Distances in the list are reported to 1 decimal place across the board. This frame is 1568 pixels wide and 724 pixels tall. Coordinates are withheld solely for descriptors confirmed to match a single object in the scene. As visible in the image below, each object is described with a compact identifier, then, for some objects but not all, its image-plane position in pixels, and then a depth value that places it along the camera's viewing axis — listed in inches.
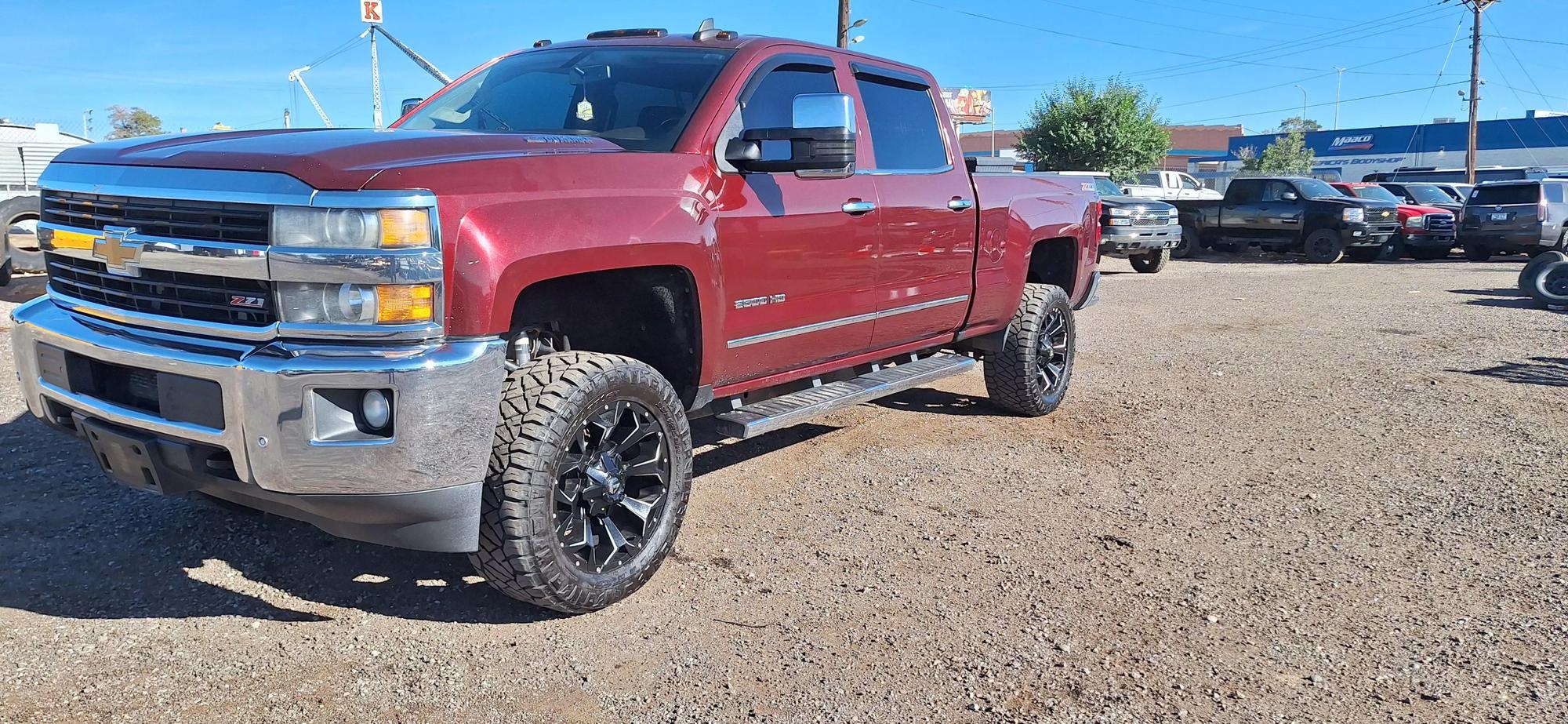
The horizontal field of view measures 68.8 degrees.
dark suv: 788.0
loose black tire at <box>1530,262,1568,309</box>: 494.0
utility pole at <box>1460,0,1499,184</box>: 1679.4
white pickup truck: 1015.6
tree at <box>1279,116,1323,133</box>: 4252.0
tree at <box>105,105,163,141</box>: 2534.0
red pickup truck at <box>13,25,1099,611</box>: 118.6
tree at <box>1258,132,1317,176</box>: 2598.4
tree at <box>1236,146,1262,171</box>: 2778.1
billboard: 2475.4
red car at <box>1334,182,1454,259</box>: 866.1
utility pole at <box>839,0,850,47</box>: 1023.6
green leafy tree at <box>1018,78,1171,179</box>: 1533.0
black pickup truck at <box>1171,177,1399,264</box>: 811.4
